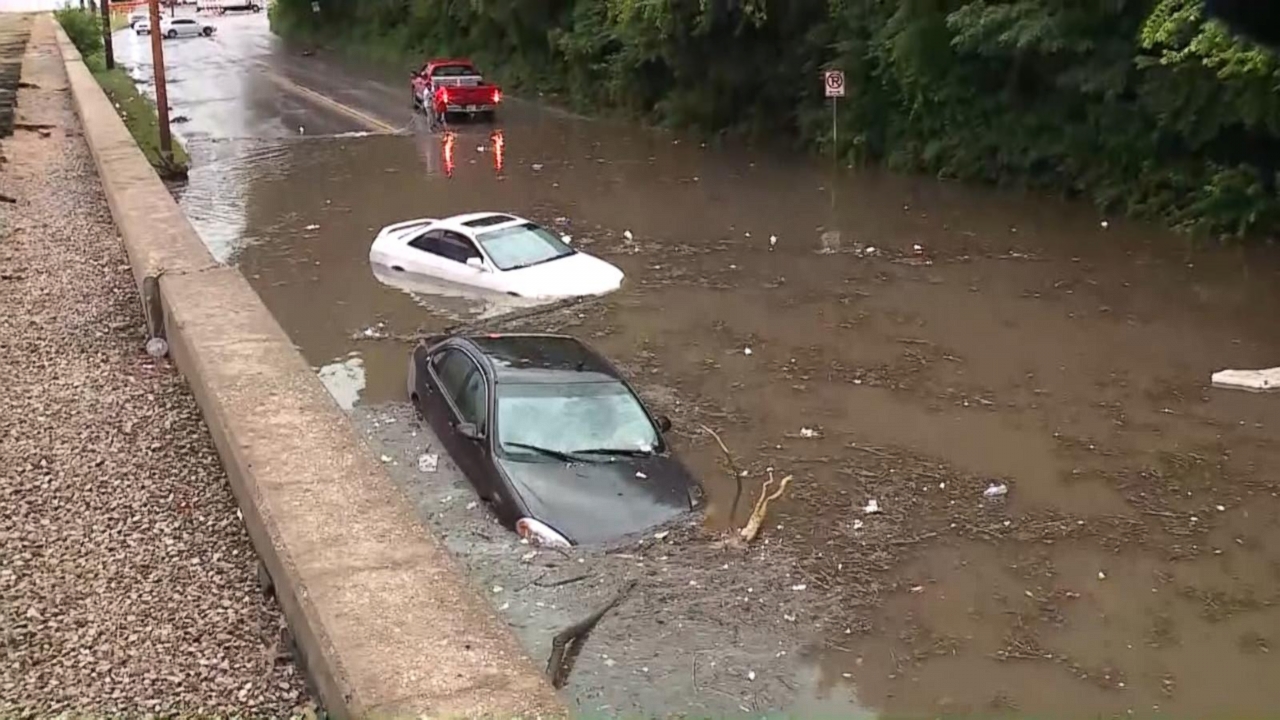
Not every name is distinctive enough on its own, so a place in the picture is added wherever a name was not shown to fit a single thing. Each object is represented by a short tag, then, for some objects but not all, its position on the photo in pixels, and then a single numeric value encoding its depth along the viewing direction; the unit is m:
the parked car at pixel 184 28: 75.94
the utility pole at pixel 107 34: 49.09
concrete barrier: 4.06
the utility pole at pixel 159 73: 27.03
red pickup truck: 38.34
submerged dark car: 10.16
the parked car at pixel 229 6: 105.89
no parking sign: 29.06
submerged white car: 17.70
